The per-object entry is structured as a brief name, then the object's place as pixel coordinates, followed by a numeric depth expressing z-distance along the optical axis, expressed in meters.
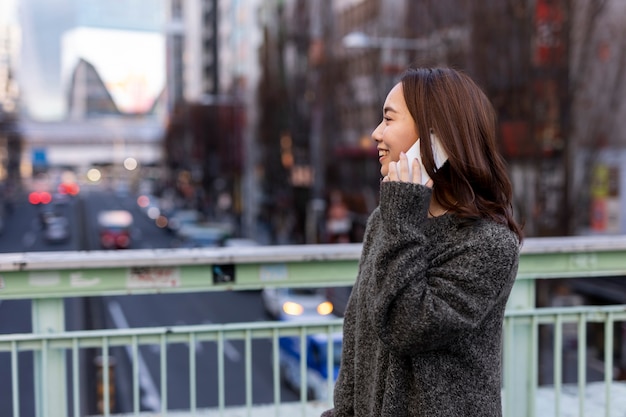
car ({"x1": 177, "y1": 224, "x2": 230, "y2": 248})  33.38
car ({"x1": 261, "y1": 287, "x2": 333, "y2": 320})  14.13
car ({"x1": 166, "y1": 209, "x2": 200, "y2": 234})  46.15
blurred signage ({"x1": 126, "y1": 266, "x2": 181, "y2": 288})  3.12
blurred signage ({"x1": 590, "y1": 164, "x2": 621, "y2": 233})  22.11
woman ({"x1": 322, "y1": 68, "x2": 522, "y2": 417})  1.74
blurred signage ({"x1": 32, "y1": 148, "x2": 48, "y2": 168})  102.31
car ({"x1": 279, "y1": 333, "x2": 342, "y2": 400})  5.83
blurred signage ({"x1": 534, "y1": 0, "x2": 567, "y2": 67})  11.34
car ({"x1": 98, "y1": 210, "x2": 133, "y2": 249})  35.88
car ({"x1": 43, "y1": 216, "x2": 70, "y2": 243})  41.16
